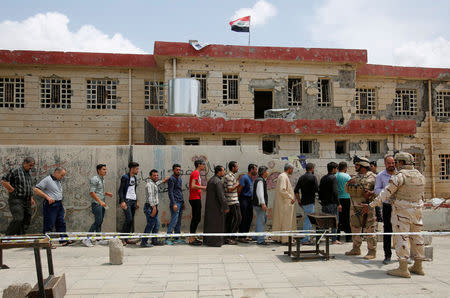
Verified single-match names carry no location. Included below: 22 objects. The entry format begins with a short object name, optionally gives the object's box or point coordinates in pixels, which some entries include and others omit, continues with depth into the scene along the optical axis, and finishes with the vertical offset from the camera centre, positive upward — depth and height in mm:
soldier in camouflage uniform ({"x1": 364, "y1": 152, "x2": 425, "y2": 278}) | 5293 -800
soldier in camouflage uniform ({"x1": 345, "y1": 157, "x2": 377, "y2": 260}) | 6513 -927
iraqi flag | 16752 +6262
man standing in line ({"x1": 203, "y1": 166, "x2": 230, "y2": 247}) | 7664 -1130
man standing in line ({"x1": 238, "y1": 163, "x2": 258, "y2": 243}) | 8203 -916
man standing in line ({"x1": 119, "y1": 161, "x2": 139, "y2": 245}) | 7832 -792
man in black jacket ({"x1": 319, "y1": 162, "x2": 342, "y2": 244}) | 7980 -787
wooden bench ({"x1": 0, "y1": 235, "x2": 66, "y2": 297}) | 3838 -1362
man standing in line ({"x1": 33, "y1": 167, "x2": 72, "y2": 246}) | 7418 -869
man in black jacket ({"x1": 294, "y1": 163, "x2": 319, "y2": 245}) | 7930 -737
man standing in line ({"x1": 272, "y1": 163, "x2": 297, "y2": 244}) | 7707 -1038
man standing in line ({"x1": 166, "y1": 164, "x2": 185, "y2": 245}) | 7949 -941
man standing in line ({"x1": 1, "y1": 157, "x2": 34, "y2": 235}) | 7285 -711
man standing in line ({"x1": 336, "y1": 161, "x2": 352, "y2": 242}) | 8344 -1065
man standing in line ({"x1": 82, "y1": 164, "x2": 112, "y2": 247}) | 7758 -894
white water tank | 12367 +2196
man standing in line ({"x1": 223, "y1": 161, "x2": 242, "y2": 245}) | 7992 -934
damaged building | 14477 +2580
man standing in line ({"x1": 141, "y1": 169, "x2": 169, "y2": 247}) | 7777 -1045
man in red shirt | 8031 -846
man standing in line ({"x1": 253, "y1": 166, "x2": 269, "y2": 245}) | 7891 -912
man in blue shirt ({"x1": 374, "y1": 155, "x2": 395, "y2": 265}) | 6082 -831
